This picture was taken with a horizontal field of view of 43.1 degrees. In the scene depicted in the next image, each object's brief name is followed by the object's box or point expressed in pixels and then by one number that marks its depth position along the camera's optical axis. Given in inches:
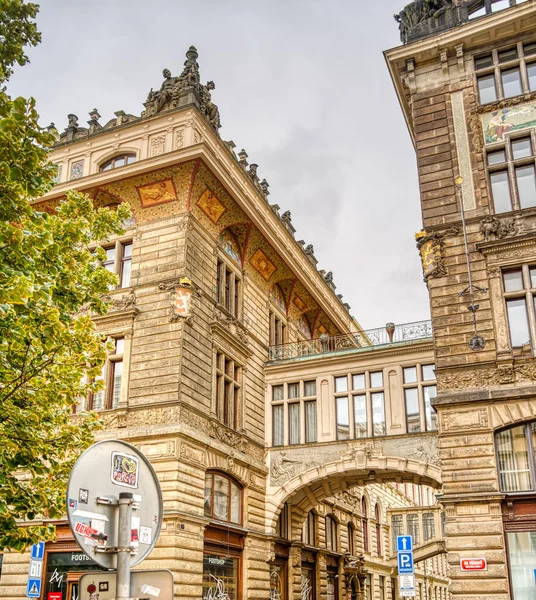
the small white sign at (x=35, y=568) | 681.0
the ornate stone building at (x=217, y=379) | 968.3
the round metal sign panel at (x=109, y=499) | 160.2
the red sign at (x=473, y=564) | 725.9
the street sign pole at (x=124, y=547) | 160.9
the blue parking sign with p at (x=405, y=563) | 709.9
